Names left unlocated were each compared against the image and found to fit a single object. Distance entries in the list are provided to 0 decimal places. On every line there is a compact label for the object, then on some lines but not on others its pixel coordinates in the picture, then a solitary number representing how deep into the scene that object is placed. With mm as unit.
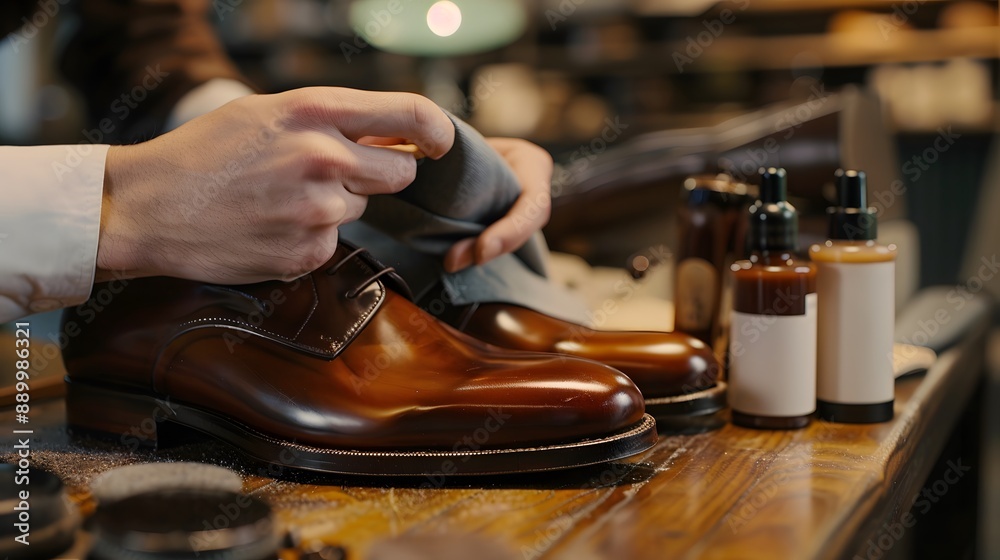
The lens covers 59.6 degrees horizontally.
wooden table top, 513
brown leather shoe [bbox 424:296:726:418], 785
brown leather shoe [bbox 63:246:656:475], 626
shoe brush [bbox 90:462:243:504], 492
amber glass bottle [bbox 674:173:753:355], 1026
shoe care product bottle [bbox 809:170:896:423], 796
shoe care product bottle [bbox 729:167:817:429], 766
